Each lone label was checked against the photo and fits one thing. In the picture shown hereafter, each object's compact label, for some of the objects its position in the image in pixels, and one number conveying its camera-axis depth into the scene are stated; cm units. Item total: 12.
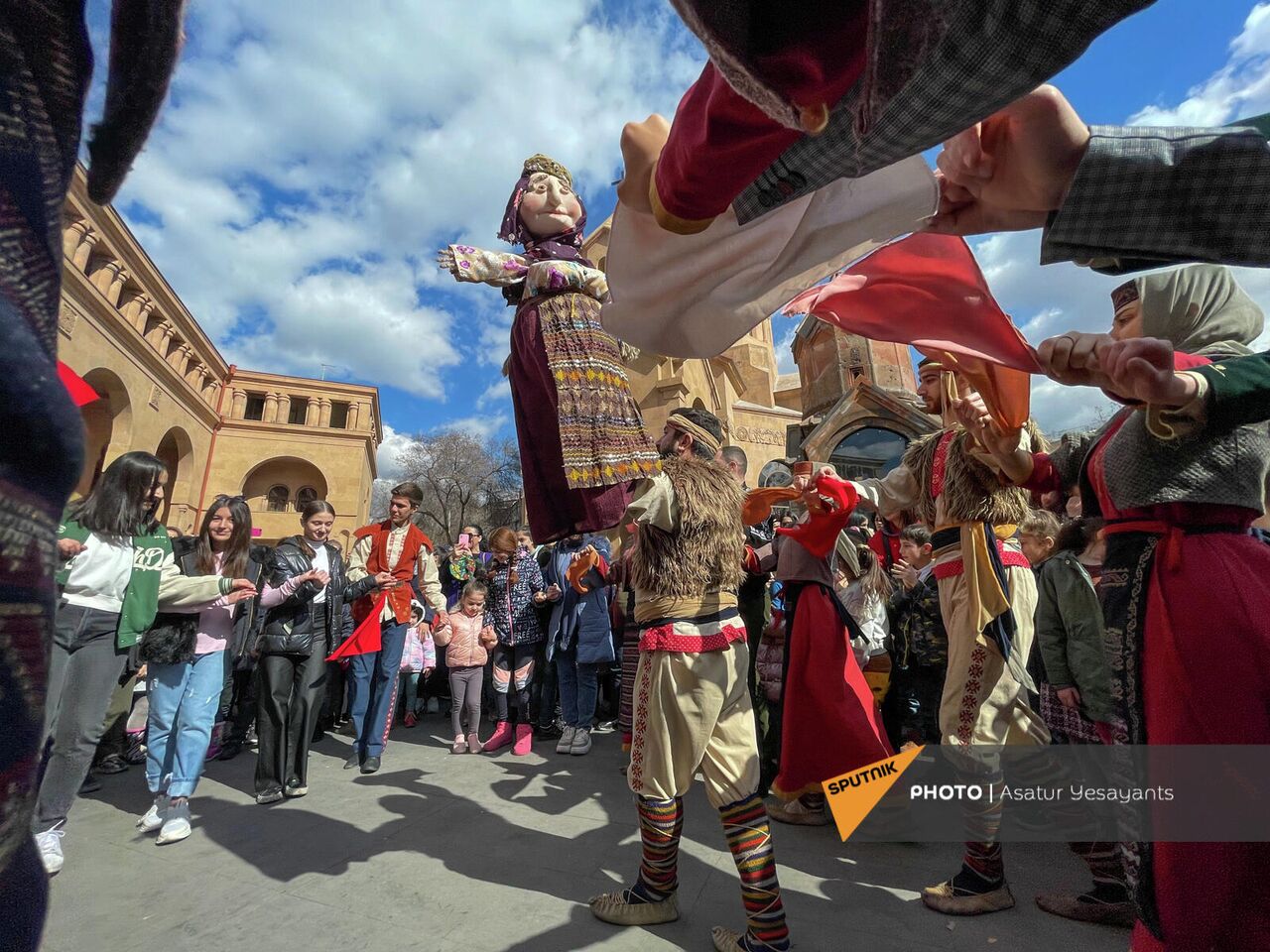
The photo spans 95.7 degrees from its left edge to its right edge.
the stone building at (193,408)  1631
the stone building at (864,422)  2108
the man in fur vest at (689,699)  245
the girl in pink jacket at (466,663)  589
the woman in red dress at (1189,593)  124
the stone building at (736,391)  1712
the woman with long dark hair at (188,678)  371
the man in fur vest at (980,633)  262
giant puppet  190
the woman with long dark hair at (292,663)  434
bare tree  3045
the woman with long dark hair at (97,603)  326
